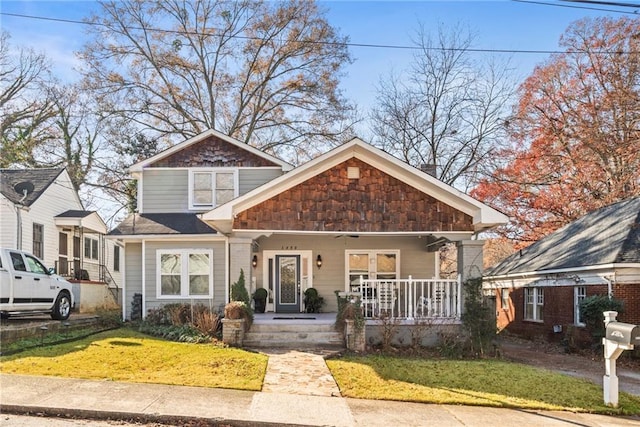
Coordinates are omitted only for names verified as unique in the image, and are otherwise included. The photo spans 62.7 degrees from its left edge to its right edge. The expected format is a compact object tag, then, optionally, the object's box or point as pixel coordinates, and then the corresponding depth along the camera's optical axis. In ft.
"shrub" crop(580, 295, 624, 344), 45.17
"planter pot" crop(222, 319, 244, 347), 39.60
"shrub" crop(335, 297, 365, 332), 39.24
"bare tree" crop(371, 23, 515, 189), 91.81
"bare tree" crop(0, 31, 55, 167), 97.09
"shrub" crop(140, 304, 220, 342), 42.04
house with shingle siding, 43.27
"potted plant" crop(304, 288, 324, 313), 56.49
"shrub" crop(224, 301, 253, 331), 39.96
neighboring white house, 60.64
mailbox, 26.14
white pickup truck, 38.24
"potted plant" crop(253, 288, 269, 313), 55.57
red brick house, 46.55
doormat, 48.58
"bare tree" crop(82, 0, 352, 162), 94.94
